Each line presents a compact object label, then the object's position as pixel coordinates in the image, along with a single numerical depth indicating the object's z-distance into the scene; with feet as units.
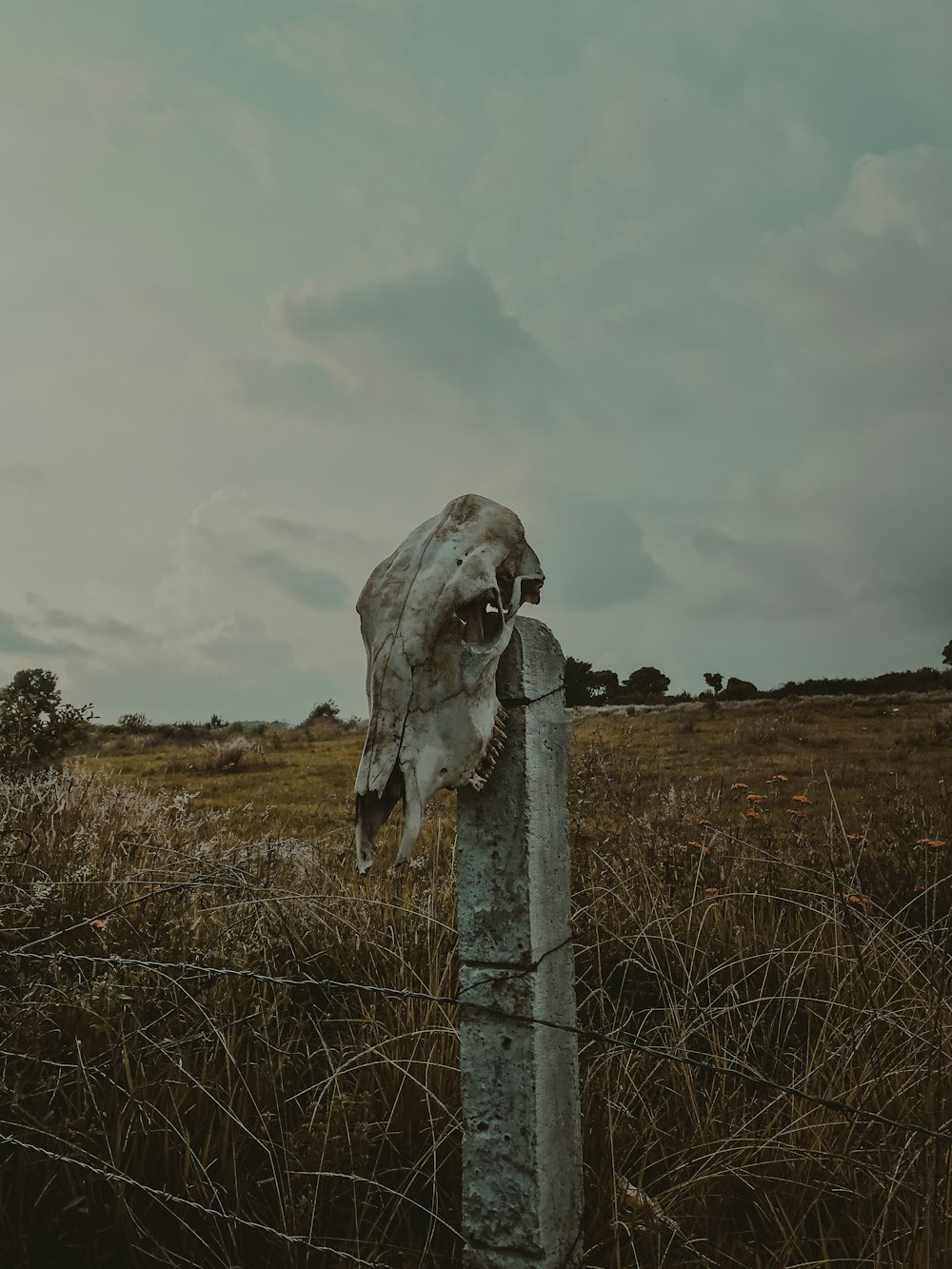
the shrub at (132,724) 50.38
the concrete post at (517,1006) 5.57
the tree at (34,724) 26.91
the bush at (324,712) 48.42
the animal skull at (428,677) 5.20
